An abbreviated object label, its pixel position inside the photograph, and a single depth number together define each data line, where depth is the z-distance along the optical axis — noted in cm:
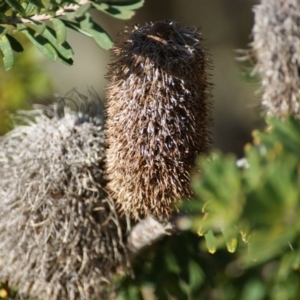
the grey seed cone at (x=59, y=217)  345
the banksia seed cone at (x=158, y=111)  339
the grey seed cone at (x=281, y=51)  354
